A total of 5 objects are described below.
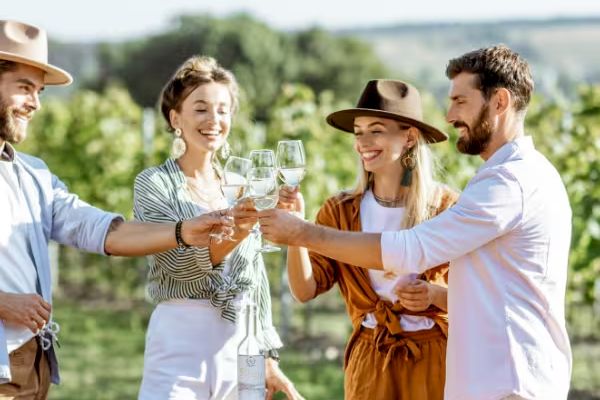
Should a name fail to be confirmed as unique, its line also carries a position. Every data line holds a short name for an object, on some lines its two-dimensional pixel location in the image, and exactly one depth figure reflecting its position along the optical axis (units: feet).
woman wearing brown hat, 13.35
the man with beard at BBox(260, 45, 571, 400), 11.37
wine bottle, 11.62
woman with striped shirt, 13.08
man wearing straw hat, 12.09
